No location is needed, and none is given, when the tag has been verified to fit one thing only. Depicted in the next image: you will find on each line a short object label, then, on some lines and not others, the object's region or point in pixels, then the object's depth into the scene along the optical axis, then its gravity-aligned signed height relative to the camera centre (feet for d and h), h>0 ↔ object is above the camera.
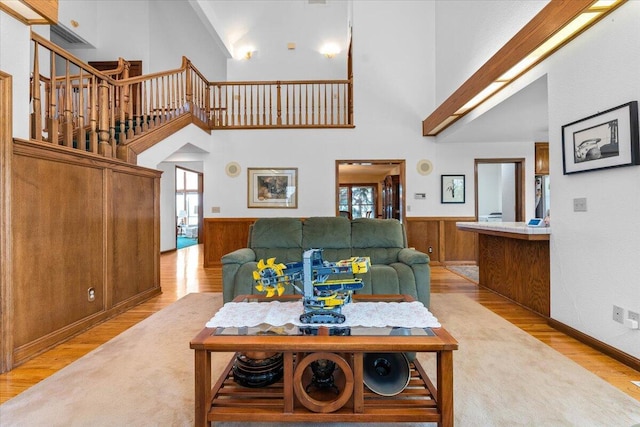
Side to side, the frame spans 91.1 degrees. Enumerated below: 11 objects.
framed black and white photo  6.53 +1.66
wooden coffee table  4.14 -2.33
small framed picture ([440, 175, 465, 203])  19.30 +1.49
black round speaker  4.65 -2.52
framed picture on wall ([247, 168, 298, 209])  19.51 +1.77
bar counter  9.77 -1.87
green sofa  11.10 -0.94
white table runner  4.85 -1.69
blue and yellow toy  4.90 -1.09
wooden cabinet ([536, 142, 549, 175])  19.04 +3.29
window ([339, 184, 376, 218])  35.96 +1.71
